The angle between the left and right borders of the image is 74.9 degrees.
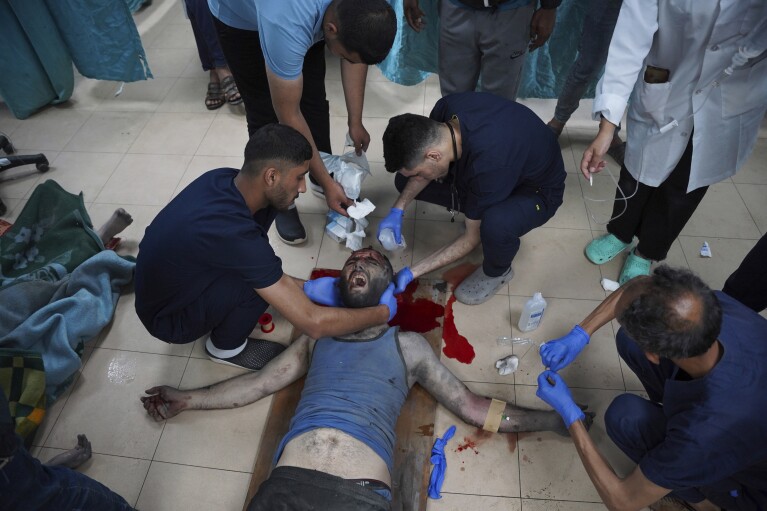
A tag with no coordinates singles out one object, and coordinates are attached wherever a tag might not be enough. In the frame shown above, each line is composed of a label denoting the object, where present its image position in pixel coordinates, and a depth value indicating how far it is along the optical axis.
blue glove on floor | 1.86
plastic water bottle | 2.21
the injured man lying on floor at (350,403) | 1.55
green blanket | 2.47
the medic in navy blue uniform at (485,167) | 1.99
